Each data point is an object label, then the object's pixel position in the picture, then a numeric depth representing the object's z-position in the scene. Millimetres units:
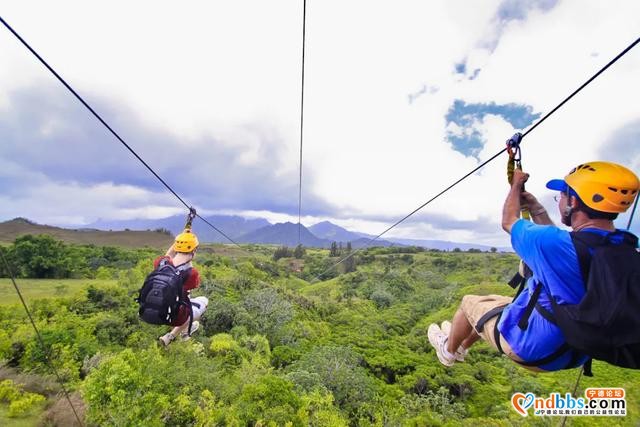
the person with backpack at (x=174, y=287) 3953
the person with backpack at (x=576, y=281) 1646
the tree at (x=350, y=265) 97125
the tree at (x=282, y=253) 110812
